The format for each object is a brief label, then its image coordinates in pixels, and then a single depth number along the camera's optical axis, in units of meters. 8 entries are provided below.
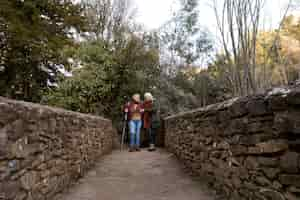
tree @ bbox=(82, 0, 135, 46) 11.53
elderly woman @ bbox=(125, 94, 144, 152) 7.13
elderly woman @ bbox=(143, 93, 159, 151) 7.62
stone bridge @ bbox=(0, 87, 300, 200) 1.81
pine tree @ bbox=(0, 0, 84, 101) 7.07
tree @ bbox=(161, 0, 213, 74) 10.23
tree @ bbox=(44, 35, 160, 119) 8.82
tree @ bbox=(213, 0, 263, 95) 5.69
